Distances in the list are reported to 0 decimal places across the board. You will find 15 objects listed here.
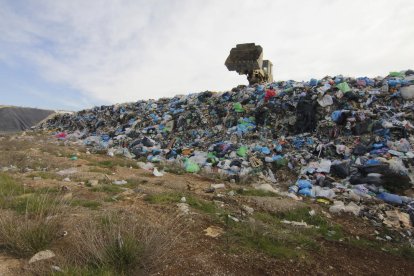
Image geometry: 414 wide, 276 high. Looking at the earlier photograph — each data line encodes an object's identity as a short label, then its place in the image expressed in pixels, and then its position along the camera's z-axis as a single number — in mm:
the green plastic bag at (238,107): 9399
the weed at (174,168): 6611
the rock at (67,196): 3798
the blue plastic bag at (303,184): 5574
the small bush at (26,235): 2557
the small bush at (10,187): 4113
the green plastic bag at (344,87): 7992
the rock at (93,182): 4884
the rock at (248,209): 4068
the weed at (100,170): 6119
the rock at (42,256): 2469
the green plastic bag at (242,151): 7196
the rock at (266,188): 5376
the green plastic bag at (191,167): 6769
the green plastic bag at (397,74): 8416
